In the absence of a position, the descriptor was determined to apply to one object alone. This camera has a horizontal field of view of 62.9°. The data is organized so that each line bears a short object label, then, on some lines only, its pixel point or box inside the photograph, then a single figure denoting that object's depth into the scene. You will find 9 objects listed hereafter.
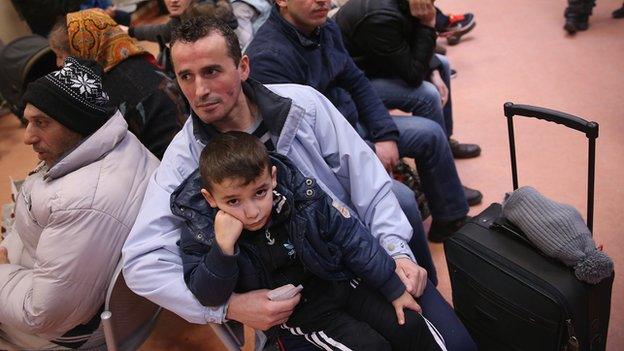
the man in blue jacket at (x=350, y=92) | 1.81
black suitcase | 1.30
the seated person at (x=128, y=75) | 1.96
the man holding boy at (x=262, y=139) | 1.28
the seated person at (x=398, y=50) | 2.08
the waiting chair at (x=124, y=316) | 1.42
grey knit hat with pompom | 1.27
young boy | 1.19
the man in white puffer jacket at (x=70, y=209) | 1.40
